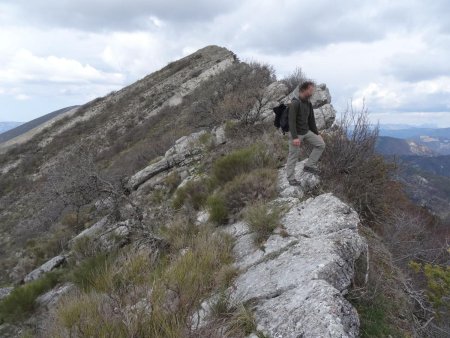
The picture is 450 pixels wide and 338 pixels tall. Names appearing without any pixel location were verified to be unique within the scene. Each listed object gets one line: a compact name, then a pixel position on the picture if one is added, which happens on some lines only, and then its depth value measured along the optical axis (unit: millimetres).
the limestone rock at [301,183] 6547
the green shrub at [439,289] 5867
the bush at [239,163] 8281
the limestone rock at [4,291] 8412
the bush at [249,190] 6789
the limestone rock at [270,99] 12773
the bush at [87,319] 3119
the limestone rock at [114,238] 7105
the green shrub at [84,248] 7160
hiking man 6898
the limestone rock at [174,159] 12326
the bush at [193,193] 8227
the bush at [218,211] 6656
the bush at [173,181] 11000
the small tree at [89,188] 7371
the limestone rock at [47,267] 8883
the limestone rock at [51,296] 6475
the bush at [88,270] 5363
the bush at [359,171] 7043
